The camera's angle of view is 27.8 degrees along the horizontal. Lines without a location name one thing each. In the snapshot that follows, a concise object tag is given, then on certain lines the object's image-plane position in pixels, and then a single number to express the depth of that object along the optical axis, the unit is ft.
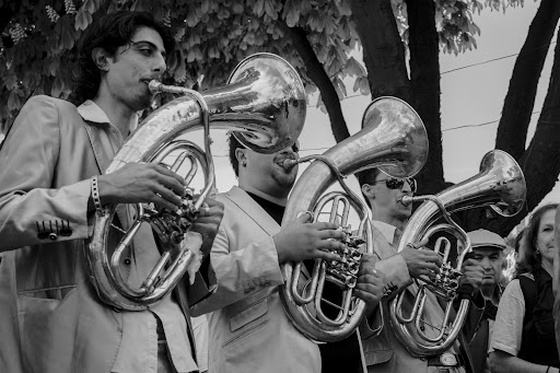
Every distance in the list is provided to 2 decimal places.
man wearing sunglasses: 16.30
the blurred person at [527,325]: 17.80
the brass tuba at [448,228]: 17.01
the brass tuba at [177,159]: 10.77
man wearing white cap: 20.07
